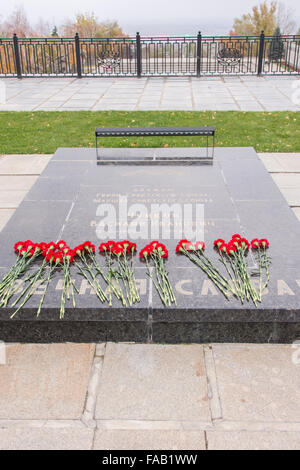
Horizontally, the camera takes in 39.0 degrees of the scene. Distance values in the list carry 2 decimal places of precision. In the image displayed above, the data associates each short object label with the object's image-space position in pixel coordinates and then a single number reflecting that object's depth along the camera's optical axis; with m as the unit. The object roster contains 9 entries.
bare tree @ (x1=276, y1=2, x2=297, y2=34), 55.00
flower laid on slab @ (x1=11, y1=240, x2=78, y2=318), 3.10
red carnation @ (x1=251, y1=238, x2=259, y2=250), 3.72
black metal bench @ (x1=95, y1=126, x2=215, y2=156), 6.05
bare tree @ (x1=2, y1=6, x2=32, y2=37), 41.72
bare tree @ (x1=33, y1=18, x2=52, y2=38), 48.78
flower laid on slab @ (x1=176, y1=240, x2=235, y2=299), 3.24
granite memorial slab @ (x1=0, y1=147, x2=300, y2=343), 3.06
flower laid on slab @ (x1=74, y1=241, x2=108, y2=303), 3.18
